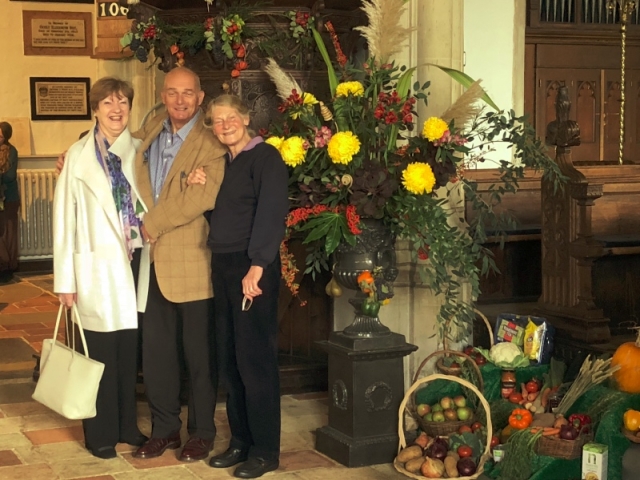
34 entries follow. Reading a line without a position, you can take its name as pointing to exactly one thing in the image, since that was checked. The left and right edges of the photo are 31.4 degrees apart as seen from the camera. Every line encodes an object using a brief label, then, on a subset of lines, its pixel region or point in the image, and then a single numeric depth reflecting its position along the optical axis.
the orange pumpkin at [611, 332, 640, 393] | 4.73
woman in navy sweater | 4.53
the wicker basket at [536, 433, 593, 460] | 4.51
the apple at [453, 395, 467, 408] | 5.09
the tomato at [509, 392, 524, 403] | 5.09
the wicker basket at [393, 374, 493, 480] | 4.66
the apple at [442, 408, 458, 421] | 5.03
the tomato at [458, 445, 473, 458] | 4.71
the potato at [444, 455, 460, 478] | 4.64
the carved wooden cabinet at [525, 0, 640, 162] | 8.91
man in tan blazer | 4.84
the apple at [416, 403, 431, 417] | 5.12
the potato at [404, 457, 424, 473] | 4.71
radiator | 11.30
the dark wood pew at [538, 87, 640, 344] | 5.57
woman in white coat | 4.88
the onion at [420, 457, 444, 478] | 4.64
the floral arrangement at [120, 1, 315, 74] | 5.83
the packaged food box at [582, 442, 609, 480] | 4.39
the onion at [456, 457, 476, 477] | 4.63
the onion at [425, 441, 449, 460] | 4.75
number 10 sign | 8.09
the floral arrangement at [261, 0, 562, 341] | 4.77
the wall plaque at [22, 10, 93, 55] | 11.41
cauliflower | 5.32
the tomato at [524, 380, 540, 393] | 5.15
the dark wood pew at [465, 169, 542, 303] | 6.58
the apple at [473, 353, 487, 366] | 5.40
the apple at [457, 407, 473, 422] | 5.03
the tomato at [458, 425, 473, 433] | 4.92
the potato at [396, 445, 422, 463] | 4.80
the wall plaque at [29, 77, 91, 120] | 11.52
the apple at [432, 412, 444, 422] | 5.04
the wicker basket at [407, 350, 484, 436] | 5.01
